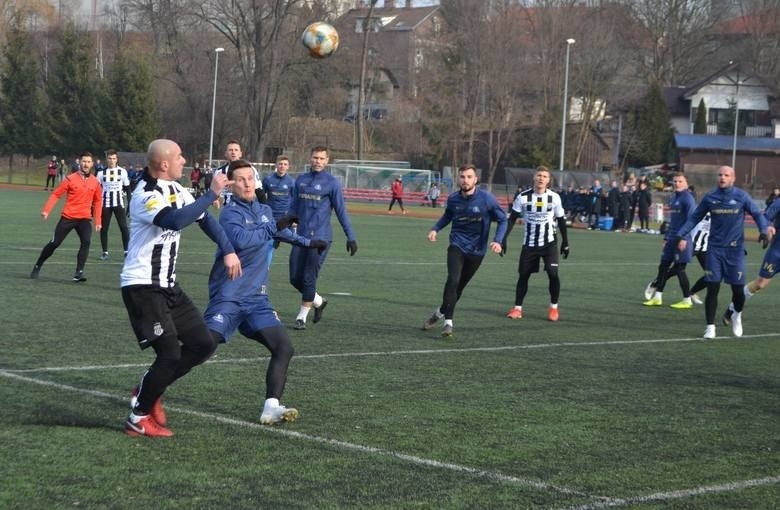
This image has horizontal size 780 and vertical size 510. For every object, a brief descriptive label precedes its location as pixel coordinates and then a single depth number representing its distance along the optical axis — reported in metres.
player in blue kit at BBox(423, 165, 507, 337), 12.32
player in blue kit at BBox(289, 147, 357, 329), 12.24
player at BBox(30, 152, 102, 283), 15.95
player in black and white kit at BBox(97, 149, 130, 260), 19.03
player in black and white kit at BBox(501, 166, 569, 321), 13.98
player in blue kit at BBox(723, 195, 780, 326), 13.32
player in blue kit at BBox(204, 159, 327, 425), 7.29
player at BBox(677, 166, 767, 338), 12.75
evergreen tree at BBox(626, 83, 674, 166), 72.31
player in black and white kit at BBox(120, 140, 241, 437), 6.70
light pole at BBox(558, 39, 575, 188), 49.90
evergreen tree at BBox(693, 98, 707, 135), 76.44
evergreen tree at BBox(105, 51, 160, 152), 68.56
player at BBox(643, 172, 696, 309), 16.14
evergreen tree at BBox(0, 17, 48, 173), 72.50
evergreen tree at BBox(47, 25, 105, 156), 71.50
